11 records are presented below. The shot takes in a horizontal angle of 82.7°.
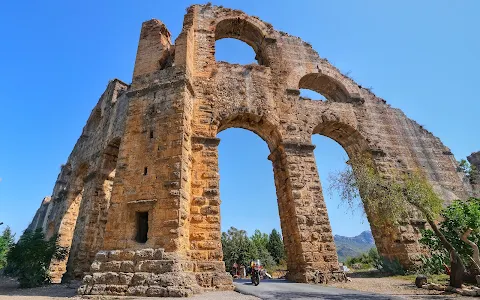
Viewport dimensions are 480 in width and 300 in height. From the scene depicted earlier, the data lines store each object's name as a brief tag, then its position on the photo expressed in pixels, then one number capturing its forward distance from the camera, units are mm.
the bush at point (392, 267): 9422
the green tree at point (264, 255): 22823
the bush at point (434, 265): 8319
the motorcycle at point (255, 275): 8062
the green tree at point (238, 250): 22781
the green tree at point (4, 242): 17581
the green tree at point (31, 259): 9211
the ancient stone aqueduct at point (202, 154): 6715
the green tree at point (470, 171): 12797
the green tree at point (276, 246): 26416
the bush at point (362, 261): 17688
